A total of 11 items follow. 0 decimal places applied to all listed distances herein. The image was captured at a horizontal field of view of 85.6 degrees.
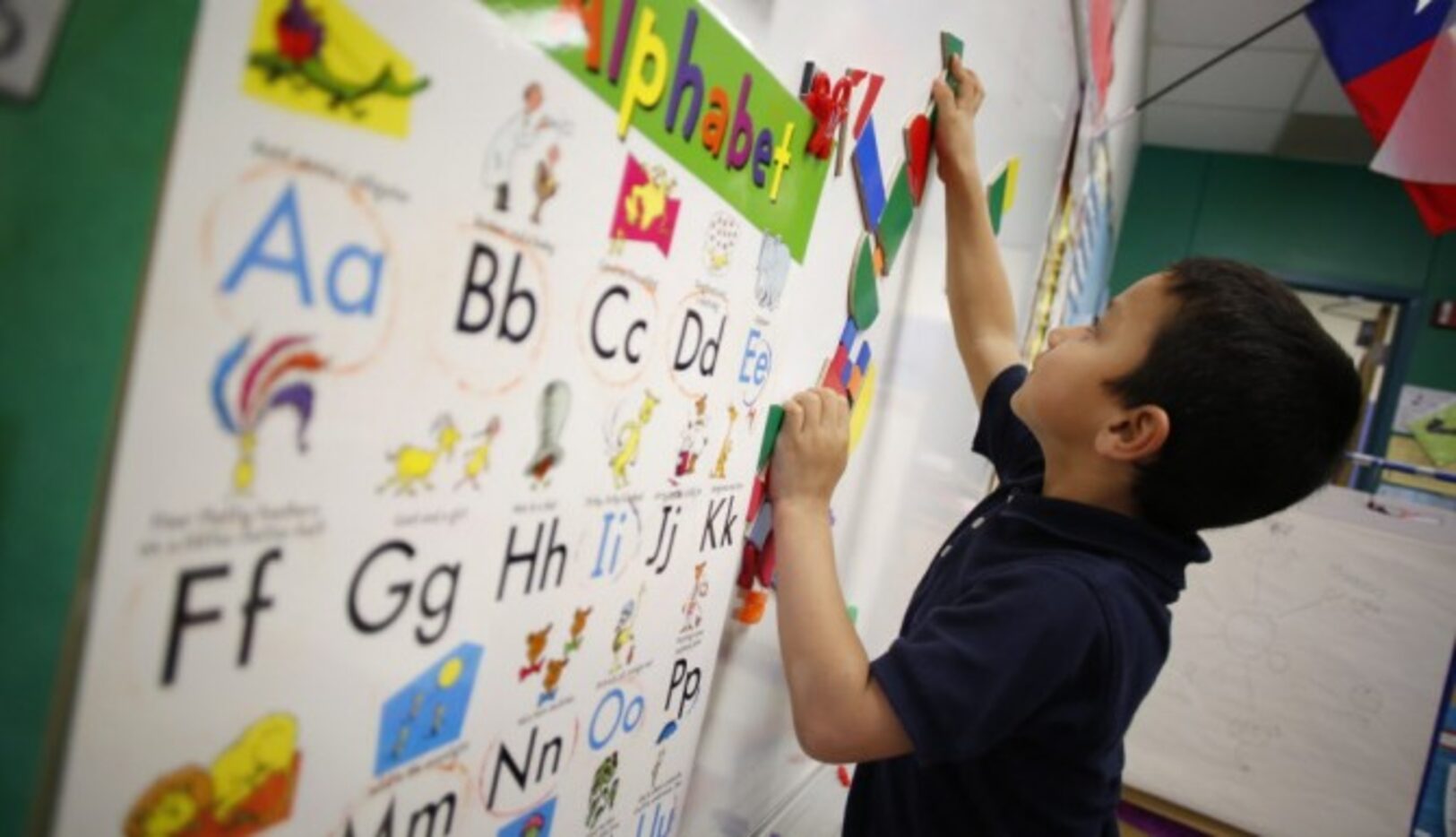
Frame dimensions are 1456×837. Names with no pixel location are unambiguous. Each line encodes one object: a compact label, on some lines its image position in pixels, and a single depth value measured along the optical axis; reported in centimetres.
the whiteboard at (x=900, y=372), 57
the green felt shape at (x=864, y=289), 65
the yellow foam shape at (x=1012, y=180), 101
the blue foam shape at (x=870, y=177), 59
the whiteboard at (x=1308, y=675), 179
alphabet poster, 21
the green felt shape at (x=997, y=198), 95
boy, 51
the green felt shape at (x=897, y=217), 68
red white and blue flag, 128
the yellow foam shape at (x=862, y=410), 74
